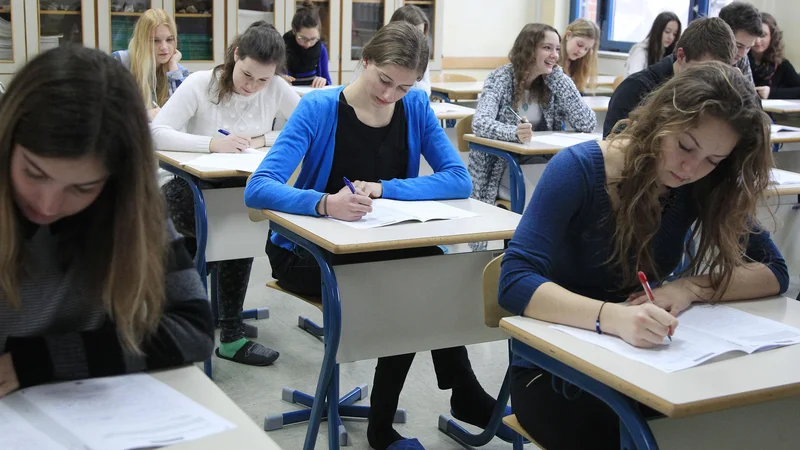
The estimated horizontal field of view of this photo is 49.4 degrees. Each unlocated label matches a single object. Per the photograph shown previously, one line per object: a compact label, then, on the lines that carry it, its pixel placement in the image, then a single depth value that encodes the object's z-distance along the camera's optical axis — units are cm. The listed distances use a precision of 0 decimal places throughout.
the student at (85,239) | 103
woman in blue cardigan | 227
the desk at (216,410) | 101
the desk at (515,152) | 348
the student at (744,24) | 409
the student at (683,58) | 304
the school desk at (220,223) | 278
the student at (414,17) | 525
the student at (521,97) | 372
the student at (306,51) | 588
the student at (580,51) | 493
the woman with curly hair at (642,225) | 153
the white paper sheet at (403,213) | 216
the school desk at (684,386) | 121
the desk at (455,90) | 583
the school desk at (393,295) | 203
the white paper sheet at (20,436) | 97
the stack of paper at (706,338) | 135
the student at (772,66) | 586
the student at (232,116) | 298
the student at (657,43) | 529
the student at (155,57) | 388
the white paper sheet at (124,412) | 101
